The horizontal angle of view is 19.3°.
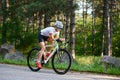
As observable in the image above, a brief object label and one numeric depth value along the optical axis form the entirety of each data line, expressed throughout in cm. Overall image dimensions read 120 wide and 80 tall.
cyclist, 1118
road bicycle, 1115
